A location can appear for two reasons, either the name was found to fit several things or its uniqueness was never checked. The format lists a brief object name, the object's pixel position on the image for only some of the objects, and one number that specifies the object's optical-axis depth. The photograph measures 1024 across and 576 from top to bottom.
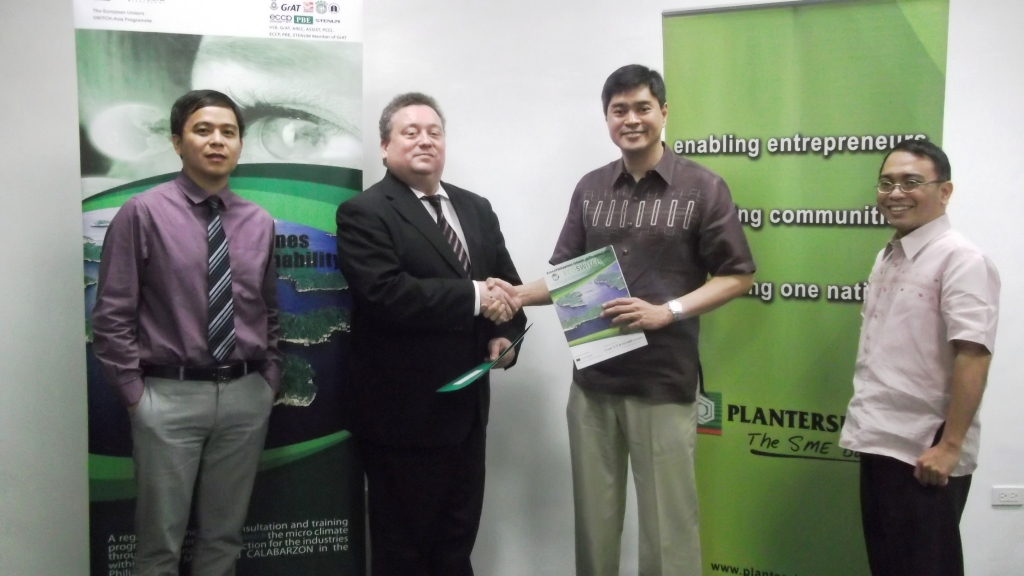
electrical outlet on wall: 2.64
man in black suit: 2.04
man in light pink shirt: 1.74
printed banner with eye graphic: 2.19
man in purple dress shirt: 1.95
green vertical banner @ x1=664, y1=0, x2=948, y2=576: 2.24
